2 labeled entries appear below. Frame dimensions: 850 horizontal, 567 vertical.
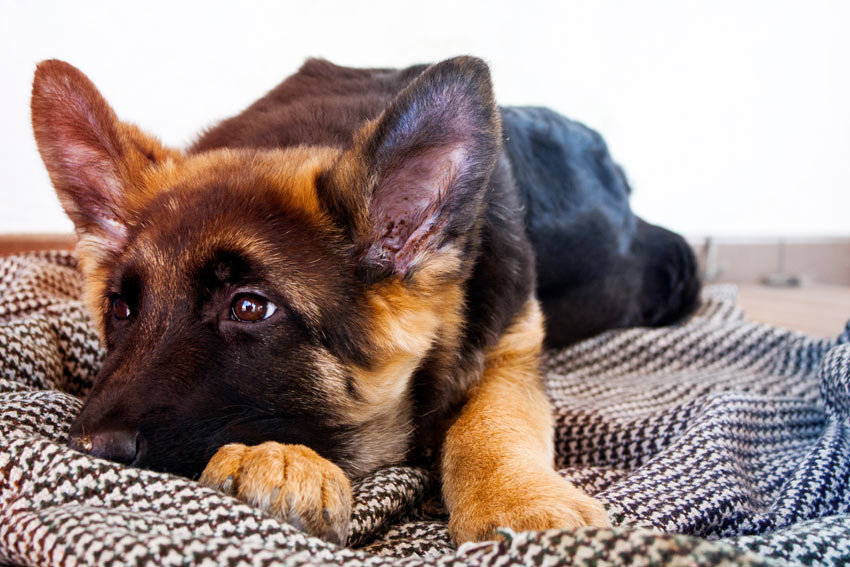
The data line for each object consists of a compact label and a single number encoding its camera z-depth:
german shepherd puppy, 0.61
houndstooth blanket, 0.54
